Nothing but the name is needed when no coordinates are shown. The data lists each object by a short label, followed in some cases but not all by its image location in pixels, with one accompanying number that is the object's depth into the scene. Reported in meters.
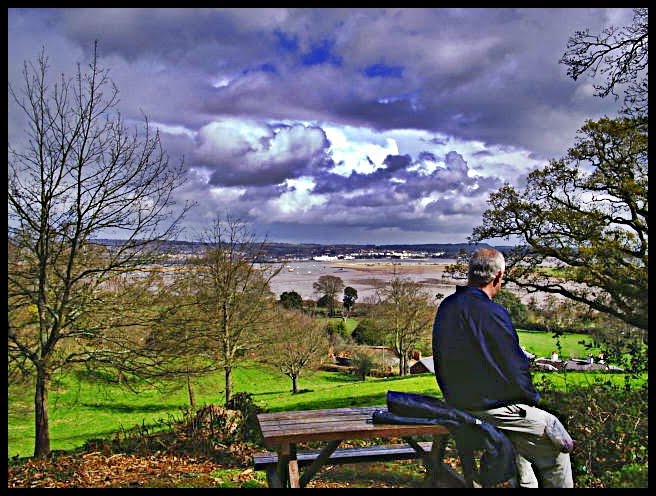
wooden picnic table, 4.17
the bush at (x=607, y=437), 5.49
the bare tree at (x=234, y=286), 17.36
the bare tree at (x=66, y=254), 9.65
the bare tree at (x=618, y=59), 8.39
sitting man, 3.79
